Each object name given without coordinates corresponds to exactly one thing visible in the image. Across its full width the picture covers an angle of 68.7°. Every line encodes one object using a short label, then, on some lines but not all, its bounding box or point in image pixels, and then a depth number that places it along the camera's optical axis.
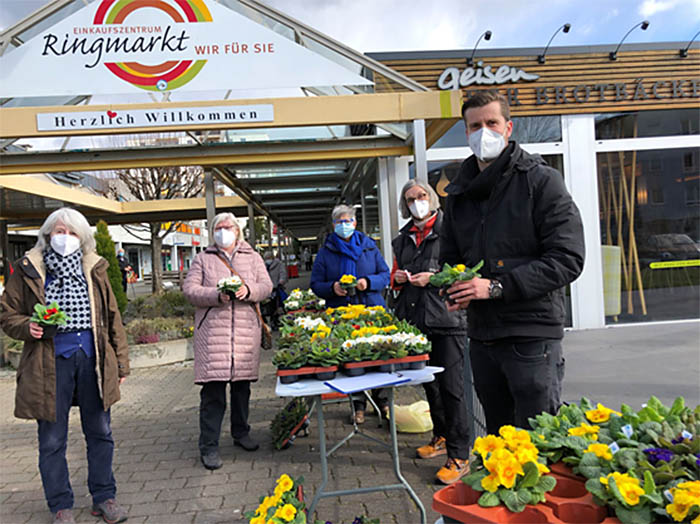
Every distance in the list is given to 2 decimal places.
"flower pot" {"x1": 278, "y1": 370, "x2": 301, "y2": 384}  2.97
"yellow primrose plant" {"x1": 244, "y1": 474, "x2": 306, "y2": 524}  2.07
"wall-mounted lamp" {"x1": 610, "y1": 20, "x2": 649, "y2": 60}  8.09
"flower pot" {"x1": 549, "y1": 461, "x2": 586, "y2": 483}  1.44
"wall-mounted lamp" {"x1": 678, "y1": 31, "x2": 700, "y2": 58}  8.31
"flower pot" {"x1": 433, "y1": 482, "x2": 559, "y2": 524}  1.28
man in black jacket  2.14
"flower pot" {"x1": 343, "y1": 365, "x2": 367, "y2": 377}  3.03
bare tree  17.47
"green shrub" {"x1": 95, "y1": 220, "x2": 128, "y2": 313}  9.38
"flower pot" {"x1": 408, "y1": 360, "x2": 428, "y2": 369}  3.07
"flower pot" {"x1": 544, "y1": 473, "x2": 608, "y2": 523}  1.29
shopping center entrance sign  5.89
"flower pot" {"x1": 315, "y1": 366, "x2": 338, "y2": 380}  2.97
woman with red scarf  3.64
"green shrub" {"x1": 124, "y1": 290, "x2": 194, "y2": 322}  10.98
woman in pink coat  4.10
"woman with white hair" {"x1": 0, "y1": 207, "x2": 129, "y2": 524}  3.13
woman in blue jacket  4.80
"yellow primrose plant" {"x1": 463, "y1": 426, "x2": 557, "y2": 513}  1.32
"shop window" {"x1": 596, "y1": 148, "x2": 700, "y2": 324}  8.63
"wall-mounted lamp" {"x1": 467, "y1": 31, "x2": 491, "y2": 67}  7.85
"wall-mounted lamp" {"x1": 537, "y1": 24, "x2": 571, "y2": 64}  8.03
